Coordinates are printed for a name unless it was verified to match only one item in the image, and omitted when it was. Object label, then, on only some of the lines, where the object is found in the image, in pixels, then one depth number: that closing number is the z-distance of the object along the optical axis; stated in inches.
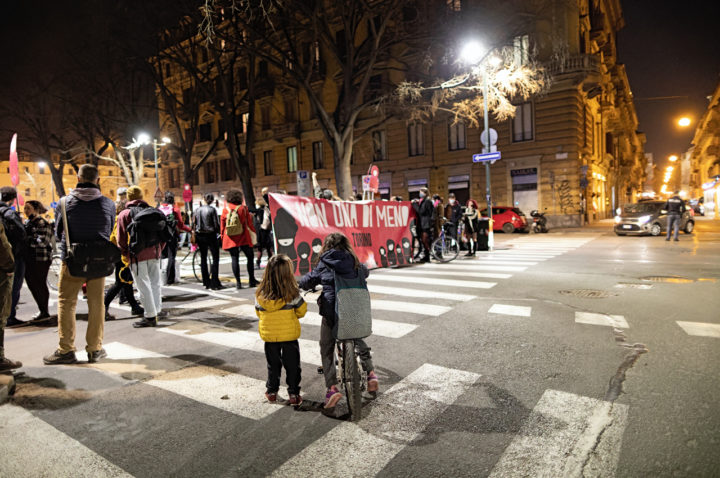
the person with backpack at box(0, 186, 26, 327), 253.0
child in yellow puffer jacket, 145.0
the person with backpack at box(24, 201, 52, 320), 295.1
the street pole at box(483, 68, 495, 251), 660.7
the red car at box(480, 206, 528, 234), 1022.4
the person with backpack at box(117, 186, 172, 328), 250.1
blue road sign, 668.7
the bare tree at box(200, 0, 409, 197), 630.5
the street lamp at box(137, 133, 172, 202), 1142.9
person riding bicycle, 142.2
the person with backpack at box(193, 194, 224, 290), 373.7
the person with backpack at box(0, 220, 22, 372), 176.9
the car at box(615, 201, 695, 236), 794.2
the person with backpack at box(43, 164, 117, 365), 198.4
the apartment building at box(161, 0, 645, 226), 1119.6
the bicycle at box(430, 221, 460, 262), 517.7
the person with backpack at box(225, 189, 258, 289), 372.8
